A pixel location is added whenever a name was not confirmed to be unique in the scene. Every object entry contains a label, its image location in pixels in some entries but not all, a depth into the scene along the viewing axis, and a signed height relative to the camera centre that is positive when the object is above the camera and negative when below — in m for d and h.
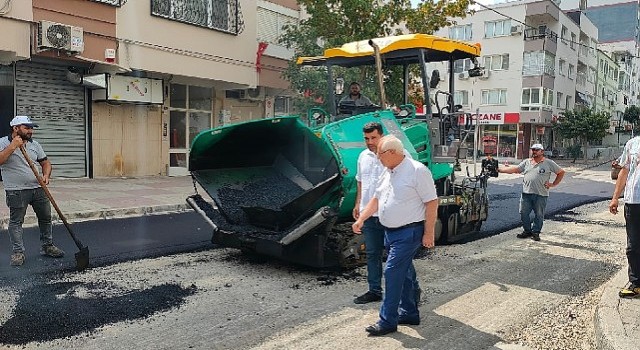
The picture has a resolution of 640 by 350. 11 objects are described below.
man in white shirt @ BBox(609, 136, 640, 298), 5.09 -0.72
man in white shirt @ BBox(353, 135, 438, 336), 4.14 -0.64
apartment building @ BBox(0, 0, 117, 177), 12.59 +1.55
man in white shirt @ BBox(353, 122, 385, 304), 4.82 -0.73
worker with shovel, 6.05 -0.62
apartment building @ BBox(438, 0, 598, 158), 39.50 +4.98
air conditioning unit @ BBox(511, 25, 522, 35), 39.56 +7.89
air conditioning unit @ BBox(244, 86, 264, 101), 19.73 +1.35
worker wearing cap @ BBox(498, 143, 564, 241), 8.35 -0.75
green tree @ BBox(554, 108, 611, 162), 38.50 +0.99
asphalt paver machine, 5.73 -0.40
